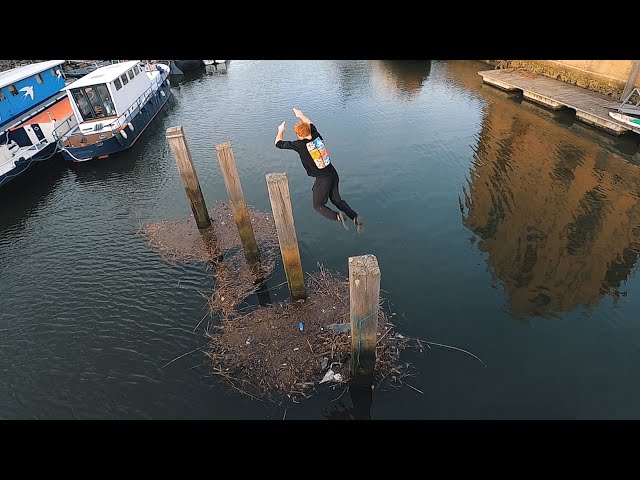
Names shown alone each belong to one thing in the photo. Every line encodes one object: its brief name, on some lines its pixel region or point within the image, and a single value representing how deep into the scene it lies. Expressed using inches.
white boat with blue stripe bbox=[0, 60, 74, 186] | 737.0
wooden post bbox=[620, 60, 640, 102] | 733.0
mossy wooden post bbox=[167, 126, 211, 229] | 427.8
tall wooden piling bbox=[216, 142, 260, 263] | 382.9
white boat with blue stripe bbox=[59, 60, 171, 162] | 760.3
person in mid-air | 317.5
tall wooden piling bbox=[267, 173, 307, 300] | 319.1
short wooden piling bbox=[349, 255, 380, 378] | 246.7
